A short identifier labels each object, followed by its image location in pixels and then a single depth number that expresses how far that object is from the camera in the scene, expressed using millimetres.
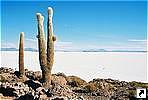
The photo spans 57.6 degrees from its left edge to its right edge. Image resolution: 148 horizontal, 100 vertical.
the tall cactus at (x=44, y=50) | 7260
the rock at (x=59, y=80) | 7502
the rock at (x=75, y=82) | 8035
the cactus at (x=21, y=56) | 8018
